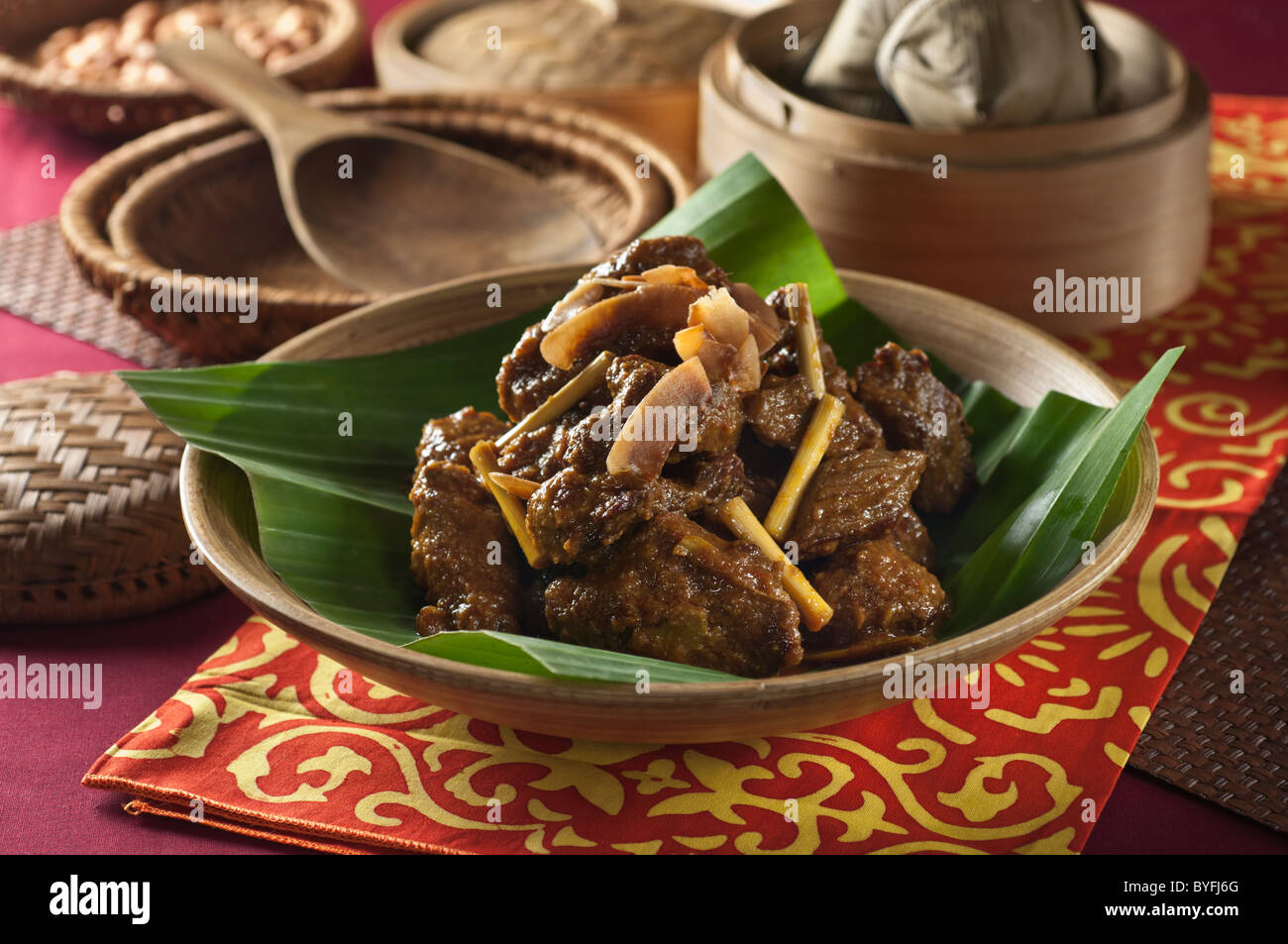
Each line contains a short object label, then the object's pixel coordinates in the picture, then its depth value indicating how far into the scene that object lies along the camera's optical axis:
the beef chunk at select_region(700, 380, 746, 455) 0.55
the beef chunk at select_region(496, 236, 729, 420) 0.57
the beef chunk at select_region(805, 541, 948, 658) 0.55
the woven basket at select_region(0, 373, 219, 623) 0.60
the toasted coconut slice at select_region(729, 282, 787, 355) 0.57
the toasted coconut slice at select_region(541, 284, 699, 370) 0.57
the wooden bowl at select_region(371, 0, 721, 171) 0.85
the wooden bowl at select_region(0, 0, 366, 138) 0.88
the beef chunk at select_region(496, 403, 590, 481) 0.56
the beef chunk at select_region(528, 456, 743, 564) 0.54
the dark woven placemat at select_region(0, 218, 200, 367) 0.75
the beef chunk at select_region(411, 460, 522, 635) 0.56
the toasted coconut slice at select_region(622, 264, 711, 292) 0.57
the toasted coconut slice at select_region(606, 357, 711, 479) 0.54
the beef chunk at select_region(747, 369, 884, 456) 0.57
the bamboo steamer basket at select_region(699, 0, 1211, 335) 0.71
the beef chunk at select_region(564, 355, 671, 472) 0.55
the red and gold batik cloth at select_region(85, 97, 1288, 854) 0.53
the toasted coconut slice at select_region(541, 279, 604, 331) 0.58
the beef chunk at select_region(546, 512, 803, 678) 0.54
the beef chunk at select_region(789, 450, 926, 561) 0.56
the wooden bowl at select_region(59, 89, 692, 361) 0.70
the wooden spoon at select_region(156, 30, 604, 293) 0.77
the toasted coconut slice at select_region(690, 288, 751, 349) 0.55
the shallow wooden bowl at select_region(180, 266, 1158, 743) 0.50
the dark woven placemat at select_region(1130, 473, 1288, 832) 0.55
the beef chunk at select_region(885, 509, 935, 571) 0.58
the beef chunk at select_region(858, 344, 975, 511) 0.60
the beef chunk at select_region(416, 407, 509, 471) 0.59
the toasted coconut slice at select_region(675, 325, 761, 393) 0.55
